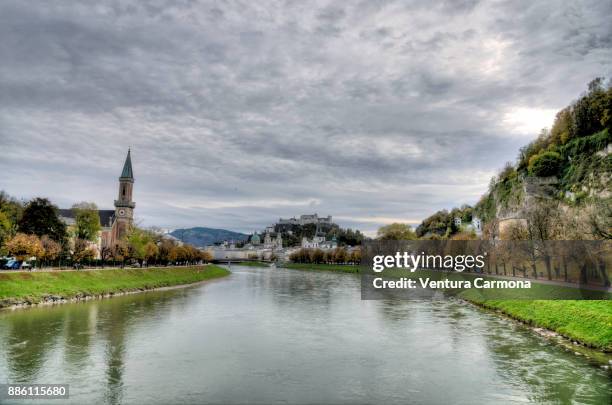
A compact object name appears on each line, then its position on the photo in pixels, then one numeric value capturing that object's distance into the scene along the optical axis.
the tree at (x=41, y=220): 65.69
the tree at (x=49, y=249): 55.67
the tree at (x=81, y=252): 64.00
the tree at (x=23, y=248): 49.59
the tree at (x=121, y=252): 75.19
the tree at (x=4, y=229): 53.25
